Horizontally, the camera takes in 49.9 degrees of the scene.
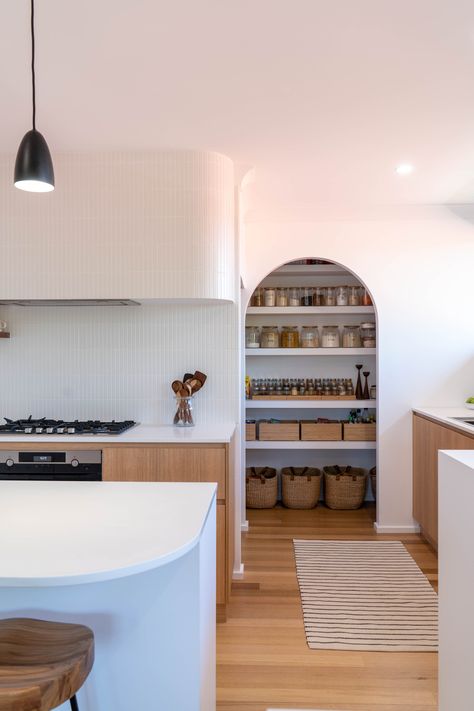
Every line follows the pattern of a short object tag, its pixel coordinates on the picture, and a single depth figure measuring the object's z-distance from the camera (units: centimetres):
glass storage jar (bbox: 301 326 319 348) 466
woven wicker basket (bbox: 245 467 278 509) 454
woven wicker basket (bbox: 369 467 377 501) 462
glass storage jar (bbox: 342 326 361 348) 460
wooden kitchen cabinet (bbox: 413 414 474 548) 321
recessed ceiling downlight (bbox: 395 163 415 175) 310
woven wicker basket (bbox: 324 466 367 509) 451
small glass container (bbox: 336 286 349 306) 458
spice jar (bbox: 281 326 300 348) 466
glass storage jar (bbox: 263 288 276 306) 454
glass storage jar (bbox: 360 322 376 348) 458
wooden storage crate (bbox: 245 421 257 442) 447
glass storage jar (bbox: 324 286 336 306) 463
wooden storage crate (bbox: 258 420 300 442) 445
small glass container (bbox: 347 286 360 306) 459
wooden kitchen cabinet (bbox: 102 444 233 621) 265
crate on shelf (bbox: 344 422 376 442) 441
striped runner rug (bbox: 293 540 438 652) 249
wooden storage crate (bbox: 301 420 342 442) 443
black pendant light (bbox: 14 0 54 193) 160
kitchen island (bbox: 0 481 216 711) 134
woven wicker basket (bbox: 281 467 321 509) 452
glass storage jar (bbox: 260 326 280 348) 467
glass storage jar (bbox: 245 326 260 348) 463
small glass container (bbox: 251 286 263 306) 457
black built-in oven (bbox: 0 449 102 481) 276
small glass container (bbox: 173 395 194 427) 312
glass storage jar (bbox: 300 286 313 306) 462
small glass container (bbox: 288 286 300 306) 458
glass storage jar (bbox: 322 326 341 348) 457
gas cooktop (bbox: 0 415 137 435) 286
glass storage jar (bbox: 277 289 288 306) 455
